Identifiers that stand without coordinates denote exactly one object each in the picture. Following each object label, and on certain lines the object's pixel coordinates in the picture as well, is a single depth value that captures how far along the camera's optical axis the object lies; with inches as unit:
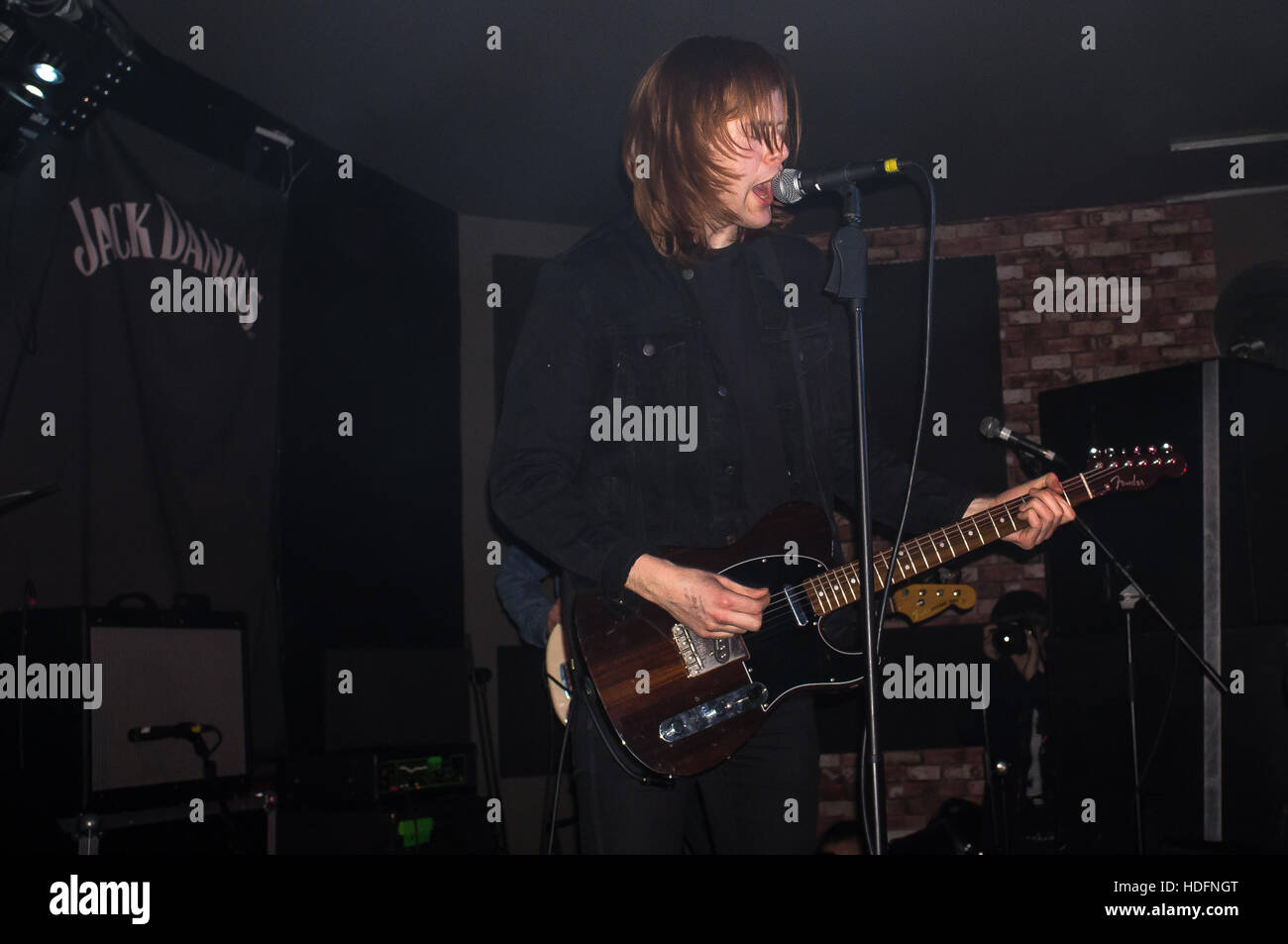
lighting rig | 129.4
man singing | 67.6
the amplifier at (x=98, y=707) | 126.0
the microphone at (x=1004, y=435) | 121.8
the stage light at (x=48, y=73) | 132.6
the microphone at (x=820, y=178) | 67.5
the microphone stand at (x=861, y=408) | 60.1
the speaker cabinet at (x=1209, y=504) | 169.8
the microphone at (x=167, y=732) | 133.3
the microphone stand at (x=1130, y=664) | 164.8
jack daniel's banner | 148.7
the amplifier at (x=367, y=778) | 163.0
